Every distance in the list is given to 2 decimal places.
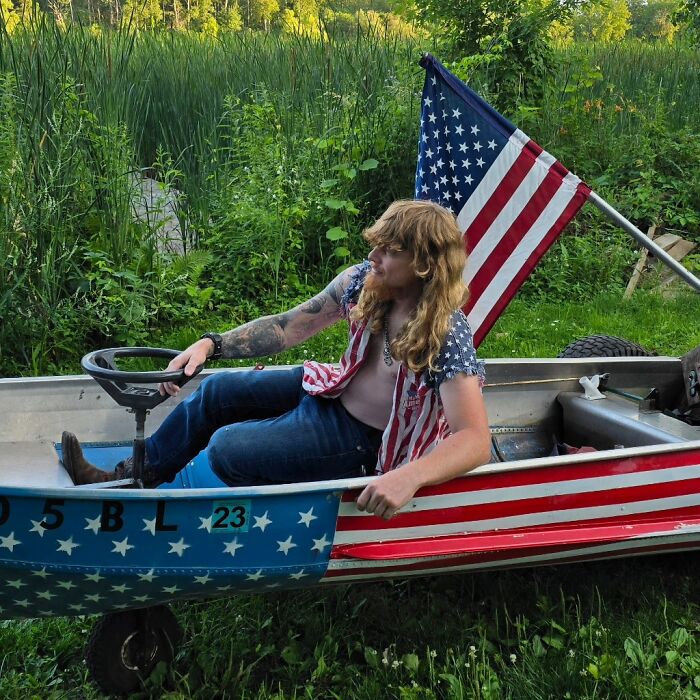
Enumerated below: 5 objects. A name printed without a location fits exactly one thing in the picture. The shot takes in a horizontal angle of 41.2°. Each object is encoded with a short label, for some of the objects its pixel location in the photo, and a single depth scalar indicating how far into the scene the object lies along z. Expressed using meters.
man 2.91
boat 2.65
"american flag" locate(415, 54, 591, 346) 4.00
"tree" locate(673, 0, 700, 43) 10.34
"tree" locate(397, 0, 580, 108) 8.02
